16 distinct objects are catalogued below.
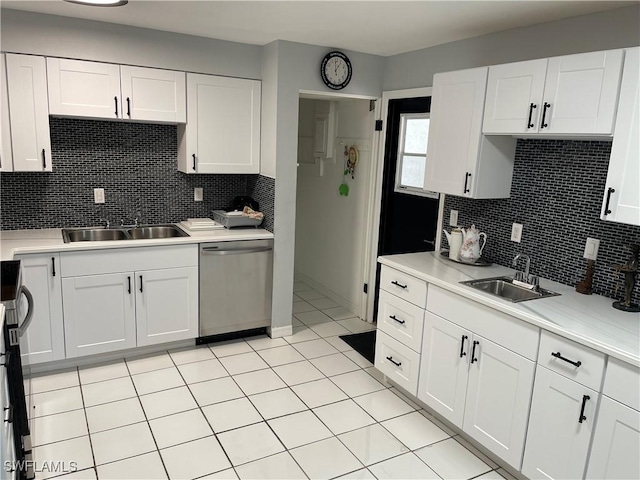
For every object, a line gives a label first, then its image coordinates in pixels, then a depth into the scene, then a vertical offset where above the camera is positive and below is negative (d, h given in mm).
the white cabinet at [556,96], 2129 +339
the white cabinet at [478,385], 2271 -1160
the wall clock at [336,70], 3650 +652
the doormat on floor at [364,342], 3732 -1526
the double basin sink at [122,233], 3576 -681
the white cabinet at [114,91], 3162 +364
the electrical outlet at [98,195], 3654 -394
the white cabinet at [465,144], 2781 +101
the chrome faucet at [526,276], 2628 -624
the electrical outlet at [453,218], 3389 -408
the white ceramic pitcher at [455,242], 3133 -536
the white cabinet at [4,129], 2986 +62
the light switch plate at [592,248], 2508 -427
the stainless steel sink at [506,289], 2566 -694
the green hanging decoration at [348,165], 4355 -92
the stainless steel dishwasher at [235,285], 3615 -1053
